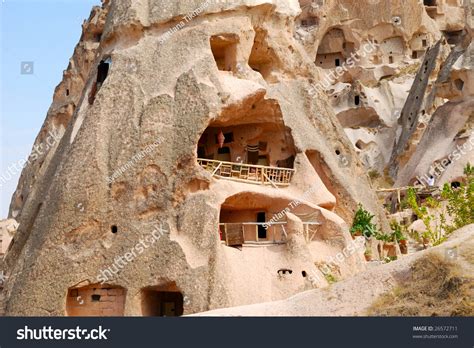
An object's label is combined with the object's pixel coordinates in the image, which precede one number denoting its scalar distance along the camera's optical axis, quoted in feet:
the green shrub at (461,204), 75.10
